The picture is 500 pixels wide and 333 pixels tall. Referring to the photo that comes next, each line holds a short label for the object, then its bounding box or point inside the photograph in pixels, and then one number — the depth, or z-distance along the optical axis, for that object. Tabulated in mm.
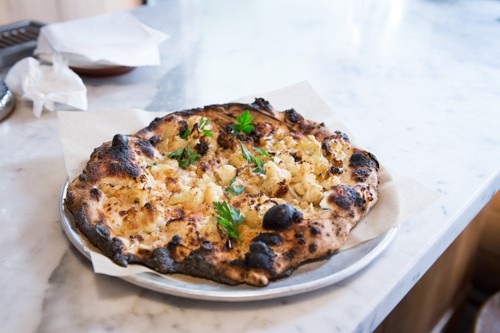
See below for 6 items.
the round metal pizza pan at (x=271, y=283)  787
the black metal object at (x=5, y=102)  1417
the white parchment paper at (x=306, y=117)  940
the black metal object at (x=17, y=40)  1718
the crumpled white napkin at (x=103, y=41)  1621
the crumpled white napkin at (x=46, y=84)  1465
